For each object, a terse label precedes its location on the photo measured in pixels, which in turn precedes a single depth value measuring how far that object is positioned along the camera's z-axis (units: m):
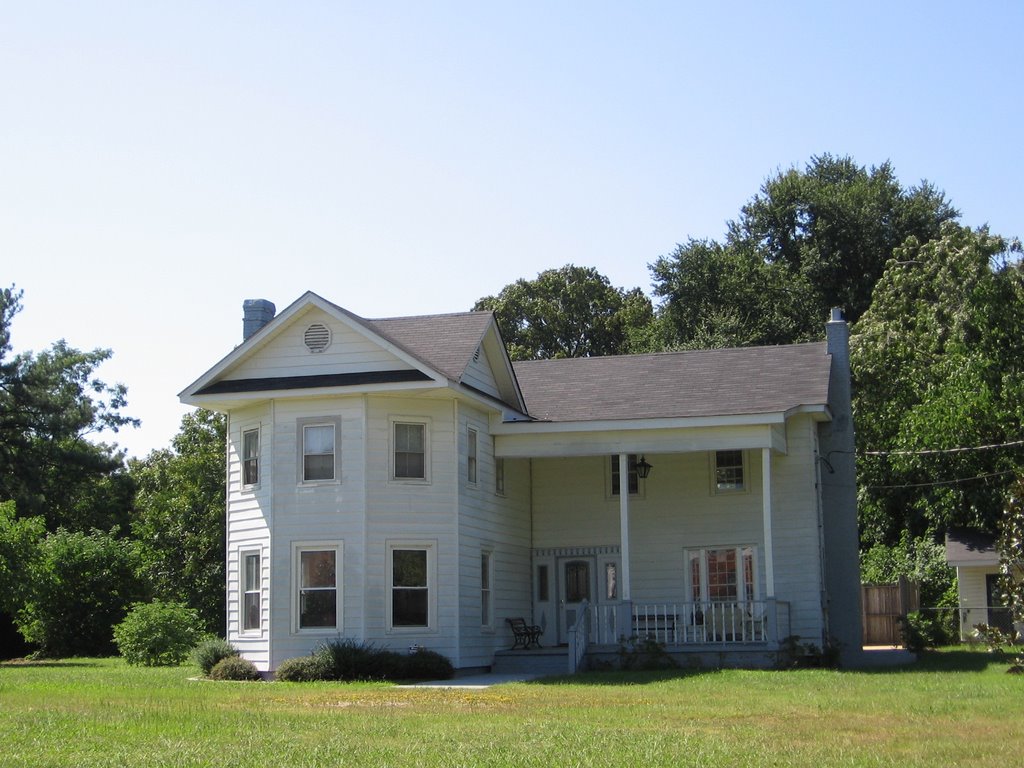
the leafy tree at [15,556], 32.09
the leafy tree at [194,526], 46.12
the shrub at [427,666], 23.00
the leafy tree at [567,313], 57.78
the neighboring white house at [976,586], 35.81
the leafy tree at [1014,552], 21.03
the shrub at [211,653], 24.73
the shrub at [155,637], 29.59
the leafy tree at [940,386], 36.09
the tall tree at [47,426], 46.03
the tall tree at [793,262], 48.81
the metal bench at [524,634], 26.80
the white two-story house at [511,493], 24.38
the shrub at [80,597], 36.81
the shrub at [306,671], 22.75
